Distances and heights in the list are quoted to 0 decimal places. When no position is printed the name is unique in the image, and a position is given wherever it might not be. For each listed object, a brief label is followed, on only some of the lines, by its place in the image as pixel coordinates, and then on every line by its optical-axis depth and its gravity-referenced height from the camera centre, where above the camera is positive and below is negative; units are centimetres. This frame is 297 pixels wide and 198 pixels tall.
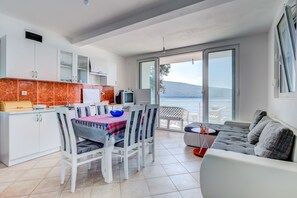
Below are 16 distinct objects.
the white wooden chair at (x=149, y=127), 253 -50
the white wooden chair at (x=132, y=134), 219 -54
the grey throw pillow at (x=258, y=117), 278 -35
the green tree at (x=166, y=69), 721 +135
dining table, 208 -47
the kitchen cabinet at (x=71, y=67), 368 +74
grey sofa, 131 -66
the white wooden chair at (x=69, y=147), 189 -65
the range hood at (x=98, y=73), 428 +68
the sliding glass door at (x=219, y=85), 393 +33
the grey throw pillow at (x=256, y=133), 222 -51
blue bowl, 267 -27
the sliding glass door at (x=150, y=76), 514 +73
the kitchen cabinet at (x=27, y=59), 273 +74
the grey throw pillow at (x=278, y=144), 144 -45
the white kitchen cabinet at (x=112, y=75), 474 +71
